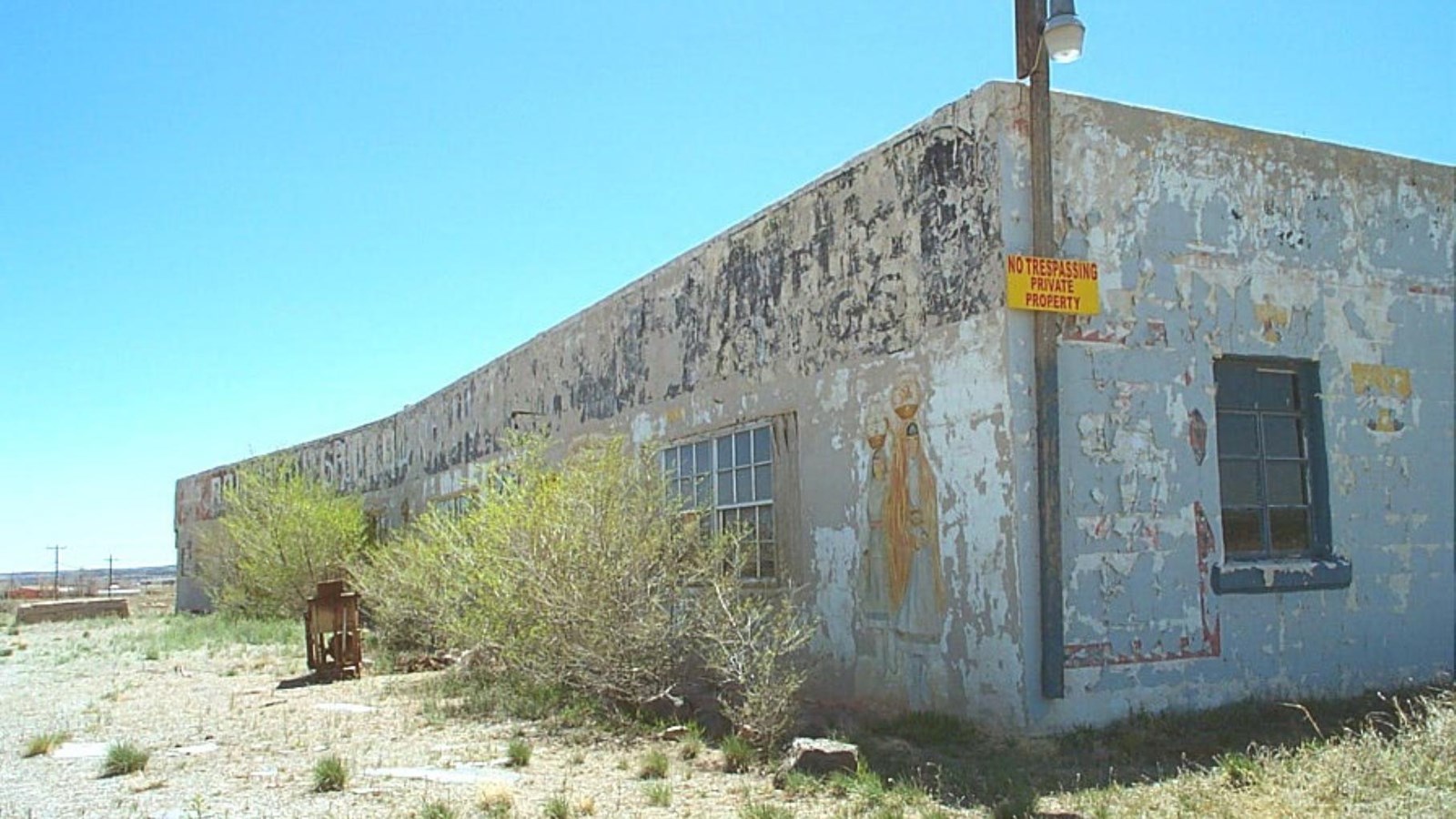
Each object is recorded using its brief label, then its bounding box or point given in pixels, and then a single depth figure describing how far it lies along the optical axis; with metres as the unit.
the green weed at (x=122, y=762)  8.01
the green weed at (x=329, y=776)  7.16
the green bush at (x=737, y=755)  7.52
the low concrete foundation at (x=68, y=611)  30.58
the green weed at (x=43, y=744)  8.93
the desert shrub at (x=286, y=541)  21.80
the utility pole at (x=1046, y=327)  7.71
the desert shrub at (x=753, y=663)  7.96
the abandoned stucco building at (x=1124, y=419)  8.16
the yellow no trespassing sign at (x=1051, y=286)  8.06
